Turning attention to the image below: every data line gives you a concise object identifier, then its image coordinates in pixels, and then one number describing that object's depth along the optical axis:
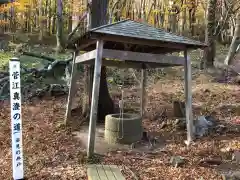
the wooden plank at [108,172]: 4.96
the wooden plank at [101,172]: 4.95
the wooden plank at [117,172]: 4.98
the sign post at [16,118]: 4.81
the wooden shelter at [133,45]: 6.65
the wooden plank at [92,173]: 4.92
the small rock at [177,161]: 5.85
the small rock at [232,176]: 4.85
